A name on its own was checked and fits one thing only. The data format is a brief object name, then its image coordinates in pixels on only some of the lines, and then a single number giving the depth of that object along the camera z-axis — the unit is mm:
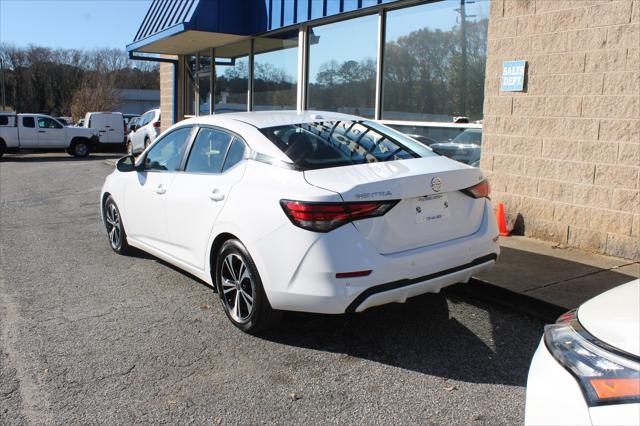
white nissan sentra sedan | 3801
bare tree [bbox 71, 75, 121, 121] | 56562
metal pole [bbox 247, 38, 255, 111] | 13125
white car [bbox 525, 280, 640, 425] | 1905
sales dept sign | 6821
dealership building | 6004
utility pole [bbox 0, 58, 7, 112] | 74725
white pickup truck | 25609
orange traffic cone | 6977
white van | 28094
